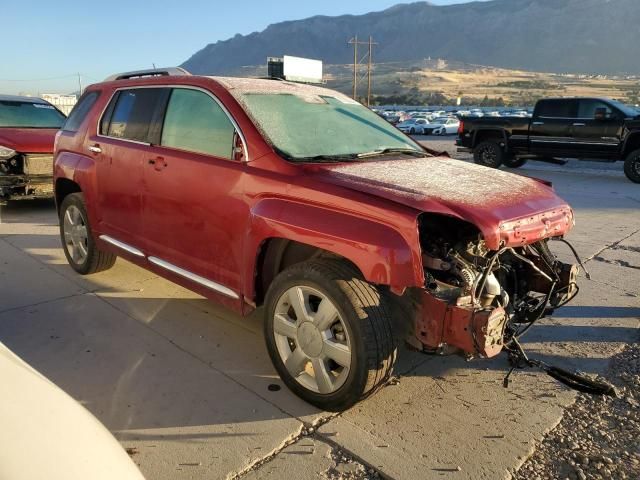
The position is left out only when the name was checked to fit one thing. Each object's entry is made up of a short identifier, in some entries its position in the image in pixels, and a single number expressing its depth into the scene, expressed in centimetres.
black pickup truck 1314
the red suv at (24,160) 778
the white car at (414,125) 4006
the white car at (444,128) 3859
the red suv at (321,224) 270
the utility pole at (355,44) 5794
